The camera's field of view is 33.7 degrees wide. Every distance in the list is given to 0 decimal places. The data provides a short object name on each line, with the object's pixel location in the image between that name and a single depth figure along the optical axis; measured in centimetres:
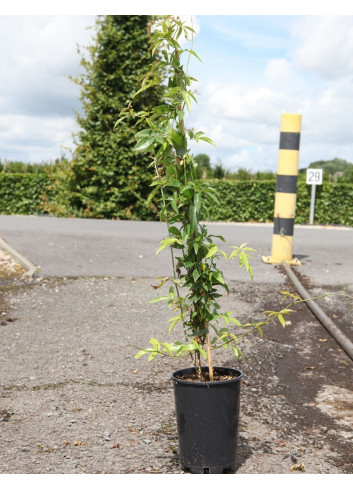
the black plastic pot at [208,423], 289
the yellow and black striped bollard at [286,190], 776
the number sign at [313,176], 1688
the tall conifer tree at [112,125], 1455
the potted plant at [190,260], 286
